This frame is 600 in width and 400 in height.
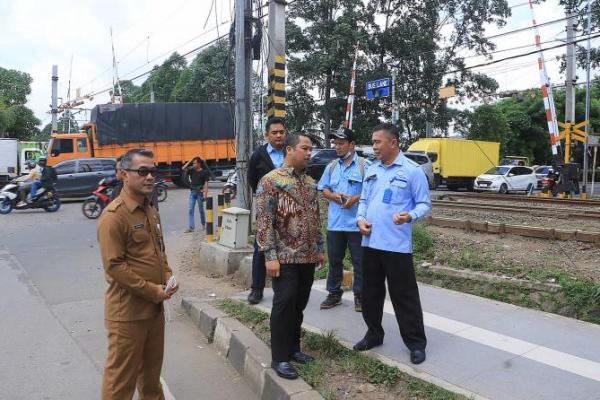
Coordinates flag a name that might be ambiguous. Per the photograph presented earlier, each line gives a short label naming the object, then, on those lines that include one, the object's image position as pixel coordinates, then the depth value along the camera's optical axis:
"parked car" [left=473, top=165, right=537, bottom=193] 24.69
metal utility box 7.29
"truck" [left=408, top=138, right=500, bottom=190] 26.12
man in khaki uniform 2.76
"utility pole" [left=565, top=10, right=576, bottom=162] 18.59
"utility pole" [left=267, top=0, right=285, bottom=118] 9.82
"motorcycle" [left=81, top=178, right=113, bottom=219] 13.41
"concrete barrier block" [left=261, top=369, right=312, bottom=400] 3.40
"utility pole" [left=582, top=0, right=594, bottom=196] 18.78
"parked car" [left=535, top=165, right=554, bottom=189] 27.42
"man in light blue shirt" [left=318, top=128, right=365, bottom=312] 4.81
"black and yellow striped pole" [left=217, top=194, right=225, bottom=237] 9.45
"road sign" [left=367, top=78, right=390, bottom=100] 23.30
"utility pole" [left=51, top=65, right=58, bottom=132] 34.50
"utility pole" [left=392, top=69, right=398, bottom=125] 24.97
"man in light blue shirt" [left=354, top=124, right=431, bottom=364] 3.76
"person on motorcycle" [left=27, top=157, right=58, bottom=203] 15.01
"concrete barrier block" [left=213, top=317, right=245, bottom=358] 4.61
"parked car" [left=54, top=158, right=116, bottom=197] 17.62
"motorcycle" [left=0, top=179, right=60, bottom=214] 14.93
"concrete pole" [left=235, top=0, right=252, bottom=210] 9.43
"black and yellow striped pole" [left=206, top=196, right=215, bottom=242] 8.71
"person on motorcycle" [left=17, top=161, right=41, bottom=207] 15.01
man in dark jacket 4.93
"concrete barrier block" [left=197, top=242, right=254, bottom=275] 7.24
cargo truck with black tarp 21.55
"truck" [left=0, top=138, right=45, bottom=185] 24.30
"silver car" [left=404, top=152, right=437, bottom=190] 24.22
